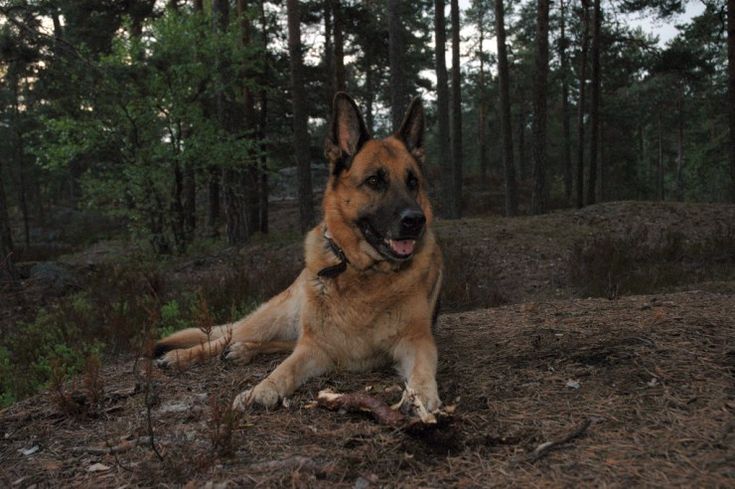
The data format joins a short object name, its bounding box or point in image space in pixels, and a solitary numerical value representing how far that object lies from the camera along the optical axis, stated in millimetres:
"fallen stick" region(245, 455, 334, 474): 2223
